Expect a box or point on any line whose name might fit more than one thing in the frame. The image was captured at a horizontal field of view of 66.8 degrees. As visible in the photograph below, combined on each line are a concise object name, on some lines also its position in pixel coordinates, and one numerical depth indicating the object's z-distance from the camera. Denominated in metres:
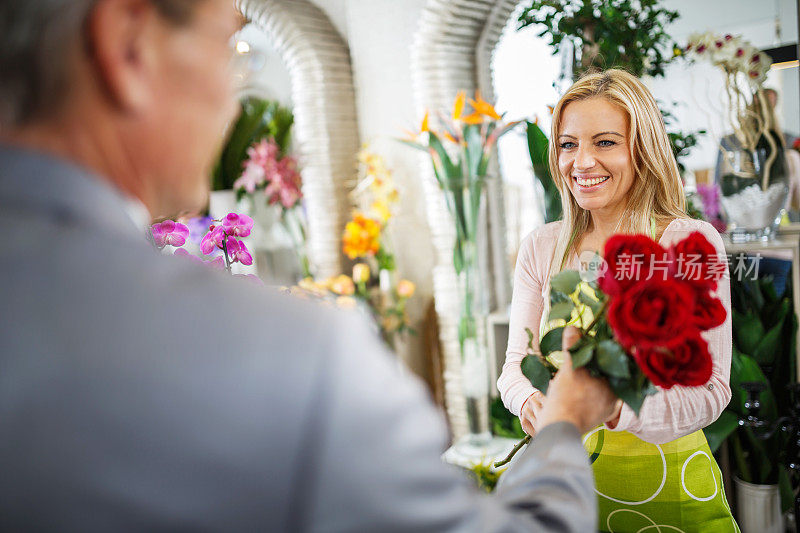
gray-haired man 0.42
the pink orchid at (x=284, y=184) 3.30
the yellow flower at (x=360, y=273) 3.24
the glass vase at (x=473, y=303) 2.77
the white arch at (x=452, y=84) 2.94
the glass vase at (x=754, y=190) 2.25
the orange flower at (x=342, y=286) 3.10
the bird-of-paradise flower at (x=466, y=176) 2.63
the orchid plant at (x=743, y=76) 2.17
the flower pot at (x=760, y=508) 2.34
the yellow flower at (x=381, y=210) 3.16
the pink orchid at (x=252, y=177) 3.32
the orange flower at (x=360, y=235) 3.14
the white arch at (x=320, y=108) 3.37
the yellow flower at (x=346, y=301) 2.92
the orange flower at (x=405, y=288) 3.14
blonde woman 1.28
